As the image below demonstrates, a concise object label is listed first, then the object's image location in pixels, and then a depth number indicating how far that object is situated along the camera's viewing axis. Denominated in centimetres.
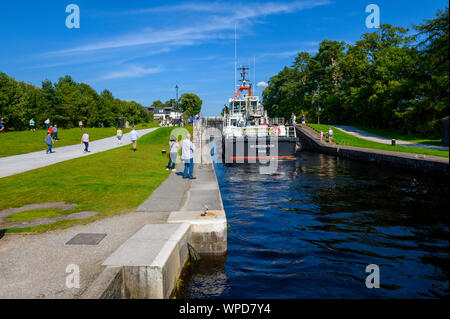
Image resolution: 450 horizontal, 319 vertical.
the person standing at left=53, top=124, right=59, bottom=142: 3243
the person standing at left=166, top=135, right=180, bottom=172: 1647
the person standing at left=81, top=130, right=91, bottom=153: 2400
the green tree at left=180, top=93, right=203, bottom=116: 17162
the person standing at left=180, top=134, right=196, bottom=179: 1350
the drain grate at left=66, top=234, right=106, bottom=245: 655
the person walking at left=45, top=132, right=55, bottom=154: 2323
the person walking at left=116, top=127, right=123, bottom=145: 3159
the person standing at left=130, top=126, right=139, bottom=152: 2491
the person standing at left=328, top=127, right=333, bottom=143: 3941
